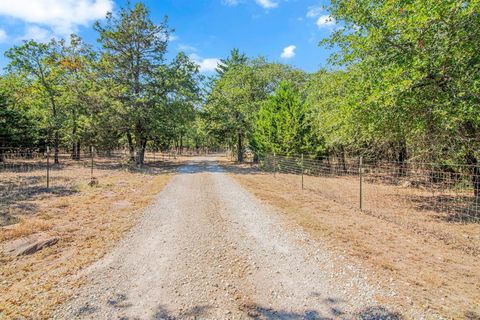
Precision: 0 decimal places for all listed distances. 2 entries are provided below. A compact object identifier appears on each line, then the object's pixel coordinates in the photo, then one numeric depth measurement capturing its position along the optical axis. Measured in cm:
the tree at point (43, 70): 2107
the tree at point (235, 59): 3416
